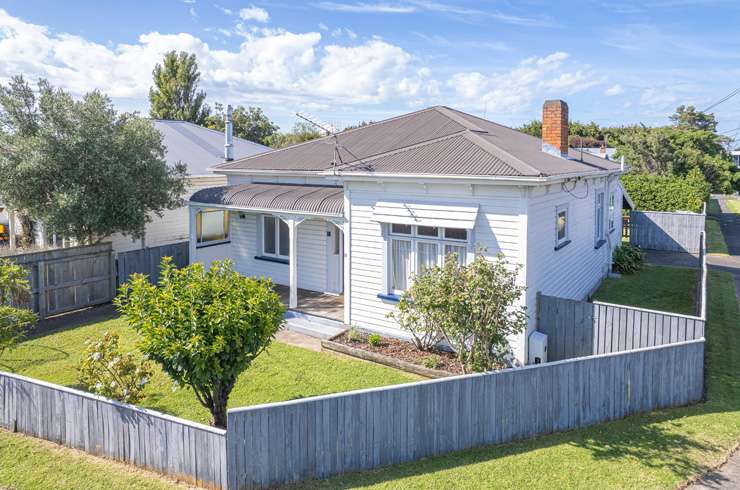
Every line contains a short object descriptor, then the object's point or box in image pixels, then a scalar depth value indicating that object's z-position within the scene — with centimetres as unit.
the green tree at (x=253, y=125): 6206
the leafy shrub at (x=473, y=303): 885
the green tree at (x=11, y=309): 962
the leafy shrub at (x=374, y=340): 1182
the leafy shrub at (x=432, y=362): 1055
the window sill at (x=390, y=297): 1215
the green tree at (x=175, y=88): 5109
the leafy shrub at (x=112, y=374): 802
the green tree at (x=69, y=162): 1466
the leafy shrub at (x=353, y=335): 1209
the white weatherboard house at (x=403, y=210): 1093
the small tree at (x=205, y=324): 688
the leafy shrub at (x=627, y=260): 2097
